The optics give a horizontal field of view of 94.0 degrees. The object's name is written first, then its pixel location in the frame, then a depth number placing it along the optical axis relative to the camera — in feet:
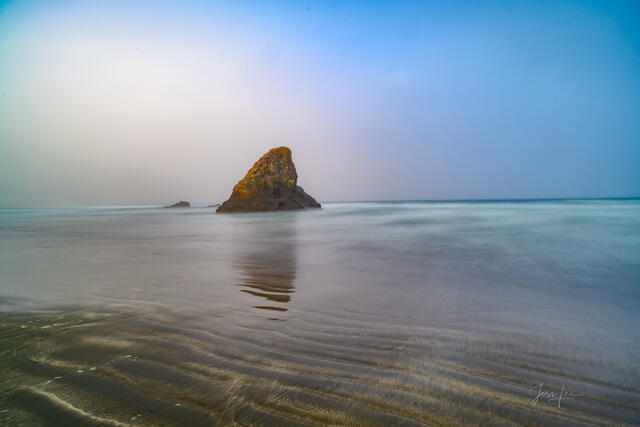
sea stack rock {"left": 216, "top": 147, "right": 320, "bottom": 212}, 136.26
